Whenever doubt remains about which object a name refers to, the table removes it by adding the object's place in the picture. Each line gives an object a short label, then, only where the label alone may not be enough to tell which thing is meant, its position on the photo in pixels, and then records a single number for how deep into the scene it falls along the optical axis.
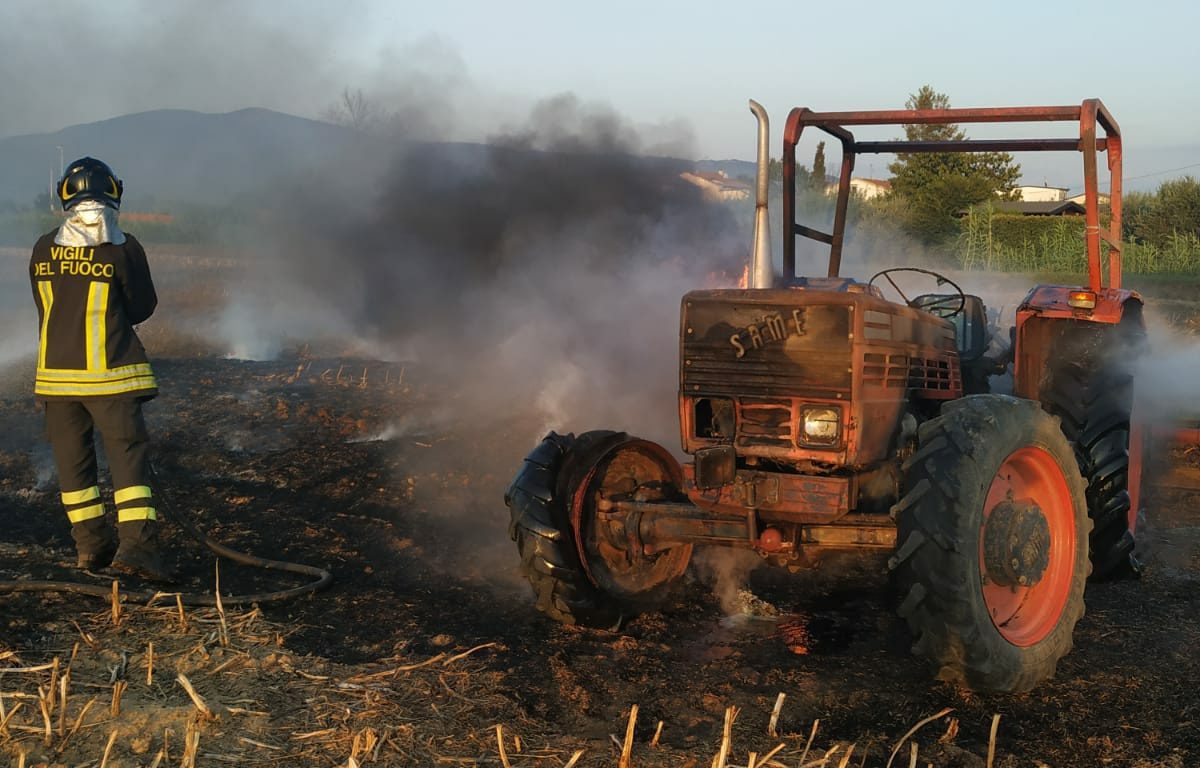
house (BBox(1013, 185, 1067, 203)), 71.88
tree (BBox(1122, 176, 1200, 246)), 32.31
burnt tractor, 3.94
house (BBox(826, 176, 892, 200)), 65.50
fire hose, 4.77
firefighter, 5.30
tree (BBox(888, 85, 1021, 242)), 37.69
